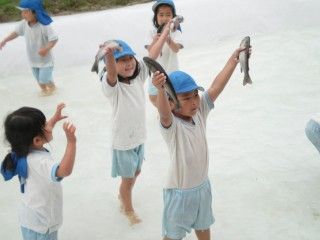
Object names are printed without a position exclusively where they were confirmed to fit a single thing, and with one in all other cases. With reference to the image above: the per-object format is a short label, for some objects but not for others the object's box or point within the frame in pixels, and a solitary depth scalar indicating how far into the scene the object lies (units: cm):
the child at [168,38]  490
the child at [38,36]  589
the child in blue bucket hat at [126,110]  348
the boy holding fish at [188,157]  290
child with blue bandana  276
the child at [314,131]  403
